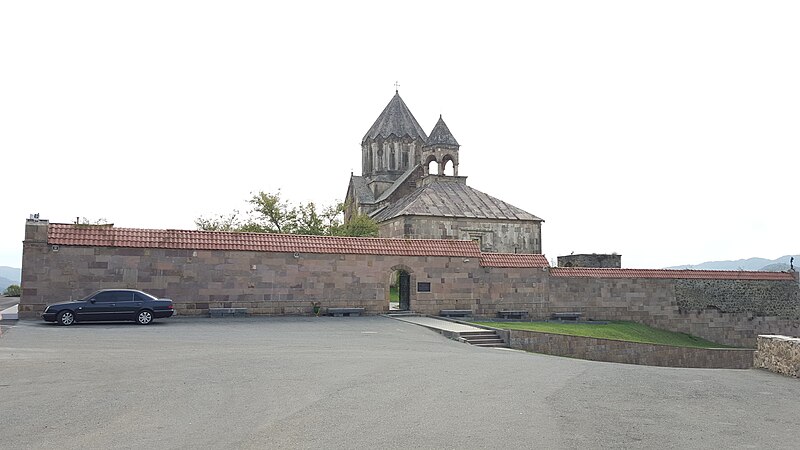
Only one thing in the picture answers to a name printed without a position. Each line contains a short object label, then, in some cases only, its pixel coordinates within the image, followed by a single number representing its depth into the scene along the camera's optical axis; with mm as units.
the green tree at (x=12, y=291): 47269
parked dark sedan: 19781
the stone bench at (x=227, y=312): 23984
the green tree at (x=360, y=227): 41466
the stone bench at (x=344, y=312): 25703
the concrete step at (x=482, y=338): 20766
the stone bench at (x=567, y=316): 29672
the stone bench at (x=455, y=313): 27422
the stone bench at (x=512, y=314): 28714
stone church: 43719
